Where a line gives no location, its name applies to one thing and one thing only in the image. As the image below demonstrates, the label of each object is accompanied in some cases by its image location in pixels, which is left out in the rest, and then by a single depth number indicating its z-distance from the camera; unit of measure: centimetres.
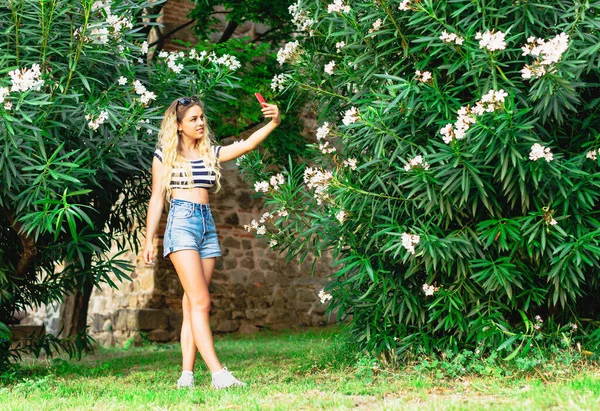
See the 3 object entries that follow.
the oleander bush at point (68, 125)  559
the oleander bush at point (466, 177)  507
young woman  532
